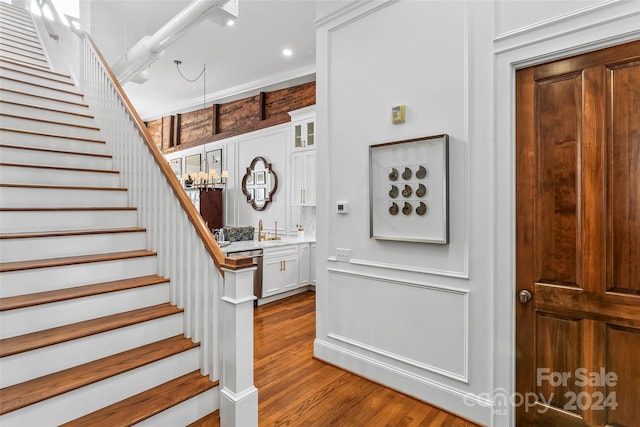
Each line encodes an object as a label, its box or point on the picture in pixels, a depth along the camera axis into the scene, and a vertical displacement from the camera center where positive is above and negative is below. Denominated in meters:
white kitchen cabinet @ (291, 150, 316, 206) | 5.62 +0.65
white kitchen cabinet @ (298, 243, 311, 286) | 5.33 -0.86
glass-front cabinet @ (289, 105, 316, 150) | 5.60 +1.54
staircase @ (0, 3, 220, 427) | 1.73 -0.56
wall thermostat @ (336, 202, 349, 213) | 2.87 +0.06
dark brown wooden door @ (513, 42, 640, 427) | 1.74 -0.16
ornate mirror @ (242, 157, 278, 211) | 6.55 +0.65
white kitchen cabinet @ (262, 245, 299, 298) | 4.75 -0.85
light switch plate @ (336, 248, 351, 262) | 2.88 -0.37
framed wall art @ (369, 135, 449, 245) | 2.29 +0.18
